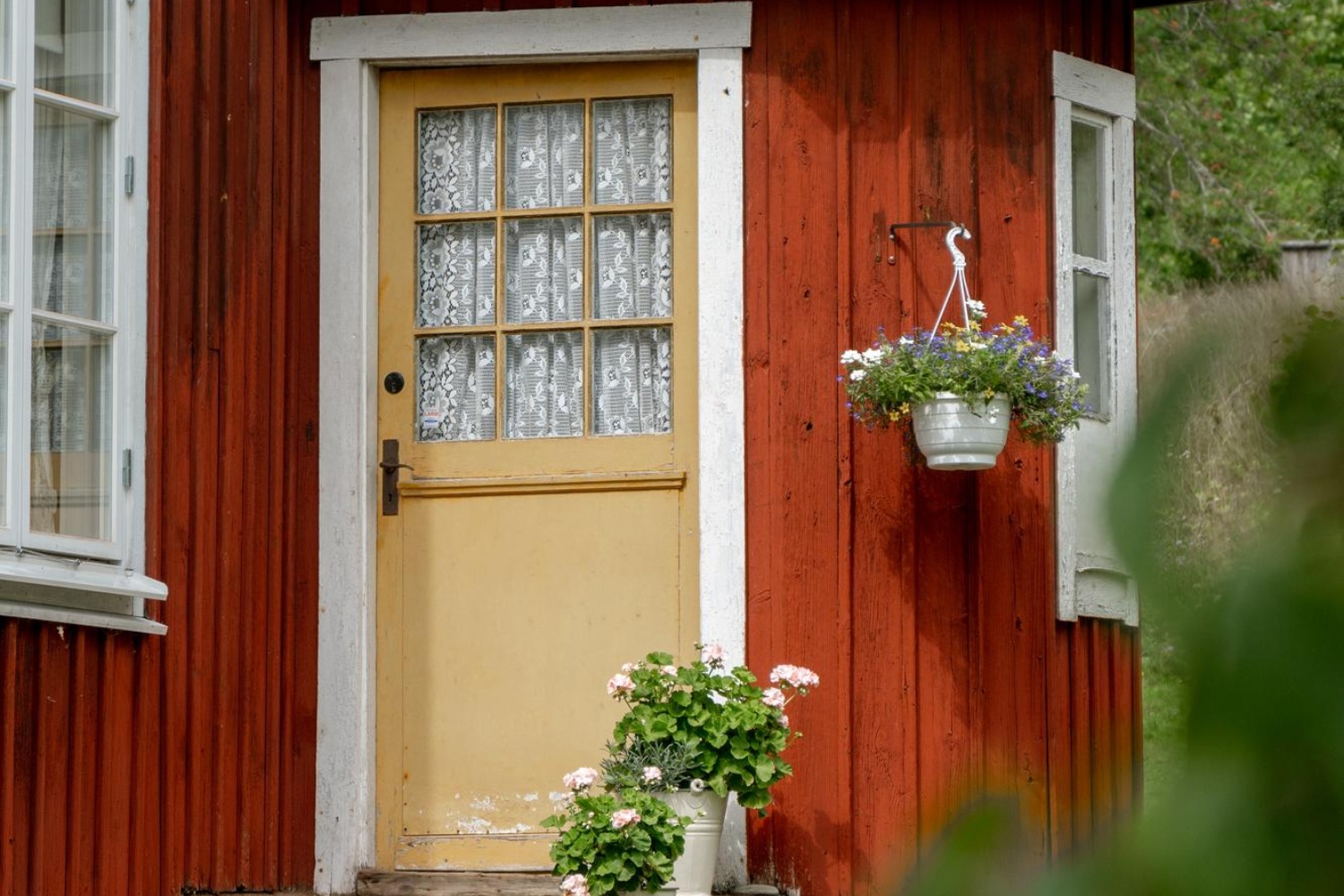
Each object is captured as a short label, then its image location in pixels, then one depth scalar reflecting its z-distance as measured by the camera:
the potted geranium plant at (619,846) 8.55
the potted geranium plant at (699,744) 8.99
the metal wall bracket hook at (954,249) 9.79
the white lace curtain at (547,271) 10.21
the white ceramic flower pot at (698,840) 8.97
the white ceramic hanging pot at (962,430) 9.37
